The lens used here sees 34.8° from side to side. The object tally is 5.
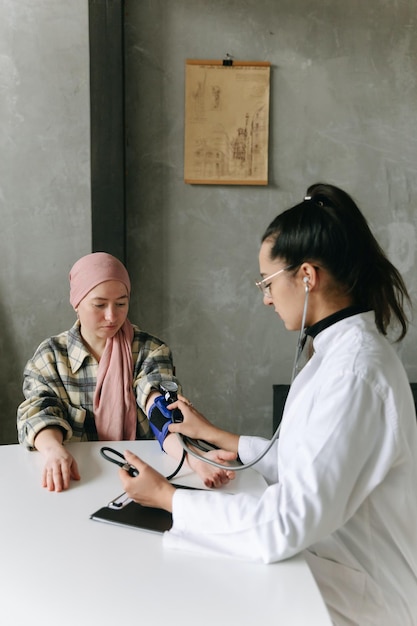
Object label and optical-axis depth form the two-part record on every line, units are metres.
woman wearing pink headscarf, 1.94
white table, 0.96
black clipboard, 1.22
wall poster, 3.19
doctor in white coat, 1.08
